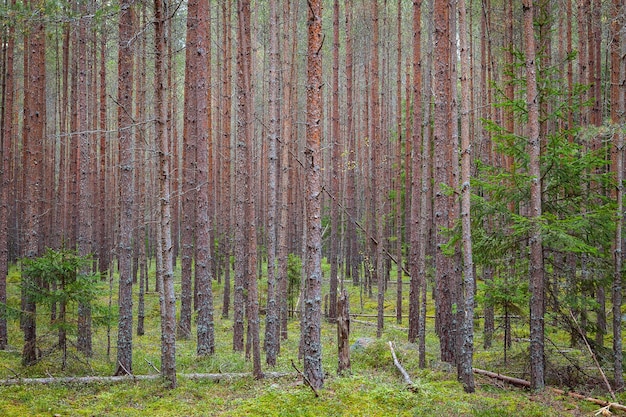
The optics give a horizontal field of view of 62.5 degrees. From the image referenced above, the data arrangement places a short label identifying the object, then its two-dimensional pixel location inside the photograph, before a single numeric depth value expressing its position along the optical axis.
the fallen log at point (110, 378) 8.70
